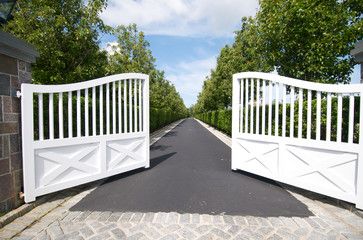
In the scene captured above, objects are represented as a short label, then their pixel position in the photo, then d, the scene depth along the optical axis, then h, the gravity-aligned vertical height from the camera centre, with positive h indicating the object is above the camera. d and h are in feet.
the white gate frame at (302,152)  12.00 -2.41
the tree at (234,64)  31.99 +9.43
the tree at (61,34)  20.56 +7.68
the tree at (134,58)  32.14 +11.87
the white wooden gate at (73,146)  12.10 -2.02
